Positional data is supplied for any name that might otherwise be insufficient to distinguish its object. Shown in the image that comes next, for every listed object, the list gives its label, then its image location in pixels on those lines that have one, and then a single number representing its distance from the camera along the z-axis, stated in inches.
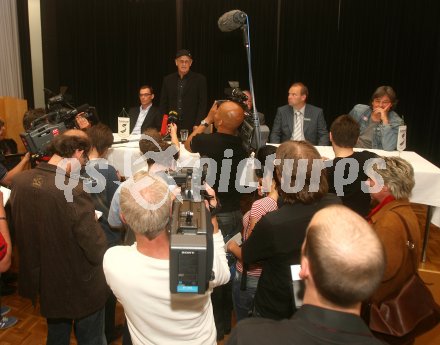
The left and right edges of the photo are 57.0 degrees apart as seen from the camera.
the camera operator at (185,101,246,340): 92.0
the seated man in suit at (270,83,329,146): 152.4
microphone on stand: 111.2
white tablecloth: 110.7
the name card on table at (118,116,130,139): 140.2
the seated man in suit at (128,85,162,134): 178.2
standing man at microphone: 185.0
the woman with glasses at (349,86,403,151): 128.3
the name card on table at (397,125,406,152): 120.6
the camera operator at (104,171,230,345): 46.1
